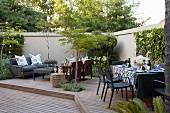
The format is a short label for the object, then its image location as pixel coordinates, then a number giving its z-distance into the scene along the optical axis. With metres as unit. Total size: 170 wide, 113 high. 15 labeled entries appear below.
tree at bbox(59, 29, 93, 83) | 6.10
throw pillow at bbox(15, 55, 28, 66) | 8.41
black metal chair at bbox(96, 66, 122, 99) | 5.04
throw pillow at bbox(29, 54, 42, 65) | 9.14
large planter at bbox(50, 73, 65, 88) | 6.50
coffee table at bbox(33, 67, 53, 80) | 7.78
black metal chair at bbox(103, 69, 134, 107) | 4.47
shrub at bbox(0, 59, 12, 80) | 8.25
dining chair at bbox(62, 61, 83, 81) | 7.18
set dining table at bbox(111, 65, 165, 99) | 4.08
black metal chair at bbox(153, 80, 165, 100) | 3.84
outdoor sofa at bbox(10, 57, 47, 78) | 8.16
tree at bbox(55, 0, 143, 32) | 13.79
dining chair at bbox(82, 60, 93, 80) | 7.81
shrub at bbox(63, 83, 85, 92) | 6.00
